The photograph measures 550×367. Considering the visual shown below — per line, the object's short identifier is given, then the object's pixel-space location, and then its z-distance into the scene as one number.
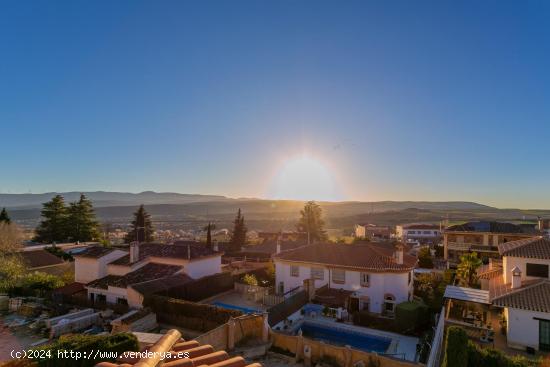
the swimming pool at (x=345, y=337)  19.11
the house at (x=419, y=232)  77.94
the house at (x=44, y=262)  35.53
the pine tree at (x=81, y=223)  55.72
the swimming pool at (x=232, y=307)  23.88
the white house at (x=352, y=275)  24.77
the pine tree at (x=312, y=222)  65.87
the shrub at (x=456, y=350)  12.89
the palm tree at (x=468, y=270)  30.35
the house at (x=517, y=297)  18.45
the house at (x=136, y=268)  25.64
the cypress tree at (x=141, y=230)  58.12
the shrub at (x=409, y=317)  20.58
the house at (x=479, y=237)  45.88
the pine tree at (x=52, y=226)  55.00
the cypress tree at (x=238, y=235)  56.09
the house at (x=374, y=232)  79.29
